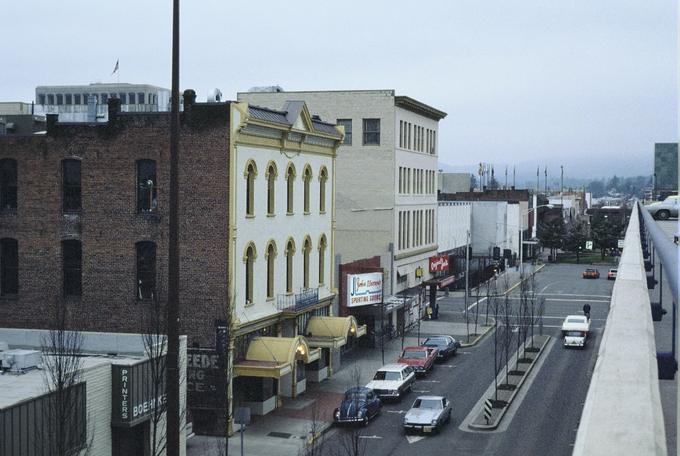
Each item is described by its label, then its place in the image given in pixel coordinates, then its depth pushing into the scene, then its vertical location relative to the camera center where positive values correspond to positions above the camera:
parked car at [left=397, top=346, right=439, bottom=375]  47.06 -8.18
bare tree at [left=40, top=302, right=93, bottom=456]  20.14 -4.79
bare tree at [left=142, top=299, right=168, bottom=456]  21.48 -4.84
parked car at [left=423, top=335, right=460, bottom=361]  51.31 -8.08
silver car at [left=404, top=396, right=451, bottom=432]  34.94 -8.19
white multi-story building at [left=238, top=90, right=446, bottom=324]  61.41 +2.09
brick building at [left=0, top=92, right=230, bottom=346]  35.34 -0.84
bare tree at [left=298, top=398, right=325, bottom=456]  30.62 -8.60
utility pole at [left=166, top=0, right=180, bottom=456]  13.88 -1.54
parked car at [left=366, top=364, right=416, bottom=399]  40.66 -8.12
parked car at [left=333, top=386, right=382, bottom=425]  35.94 -8.15
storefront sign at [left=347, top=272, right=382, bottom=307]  50.98 -4.98
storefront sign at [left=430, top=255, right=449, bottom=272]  73.94 -5.03
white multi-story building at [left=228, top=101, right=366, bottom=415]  36.16 -2.31
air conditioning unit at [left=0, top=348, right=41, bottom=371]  24.12 -4.24
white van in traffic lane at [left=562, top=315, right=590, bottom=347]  55.66 -7.84
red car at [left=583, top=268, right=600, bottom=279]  101.88 -7.89
